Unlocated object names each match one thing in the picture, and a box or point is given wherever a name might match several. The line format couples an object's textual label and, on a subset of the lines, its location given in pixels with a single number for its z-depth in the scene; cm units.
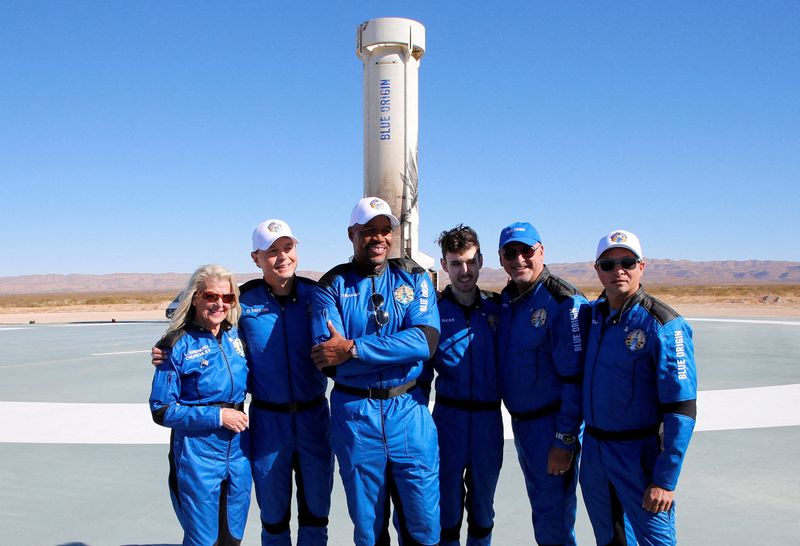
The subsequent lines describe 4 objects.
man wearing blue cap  341
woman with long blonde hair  316
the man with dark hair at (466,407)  354
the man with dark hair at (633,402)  291
